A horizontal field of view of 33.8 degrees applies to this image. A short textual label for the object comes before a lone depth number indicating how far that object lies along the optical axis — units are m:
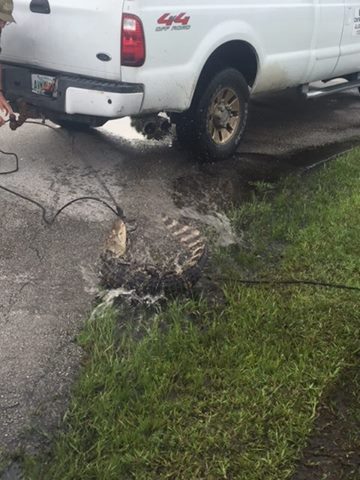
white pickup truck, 4.07
